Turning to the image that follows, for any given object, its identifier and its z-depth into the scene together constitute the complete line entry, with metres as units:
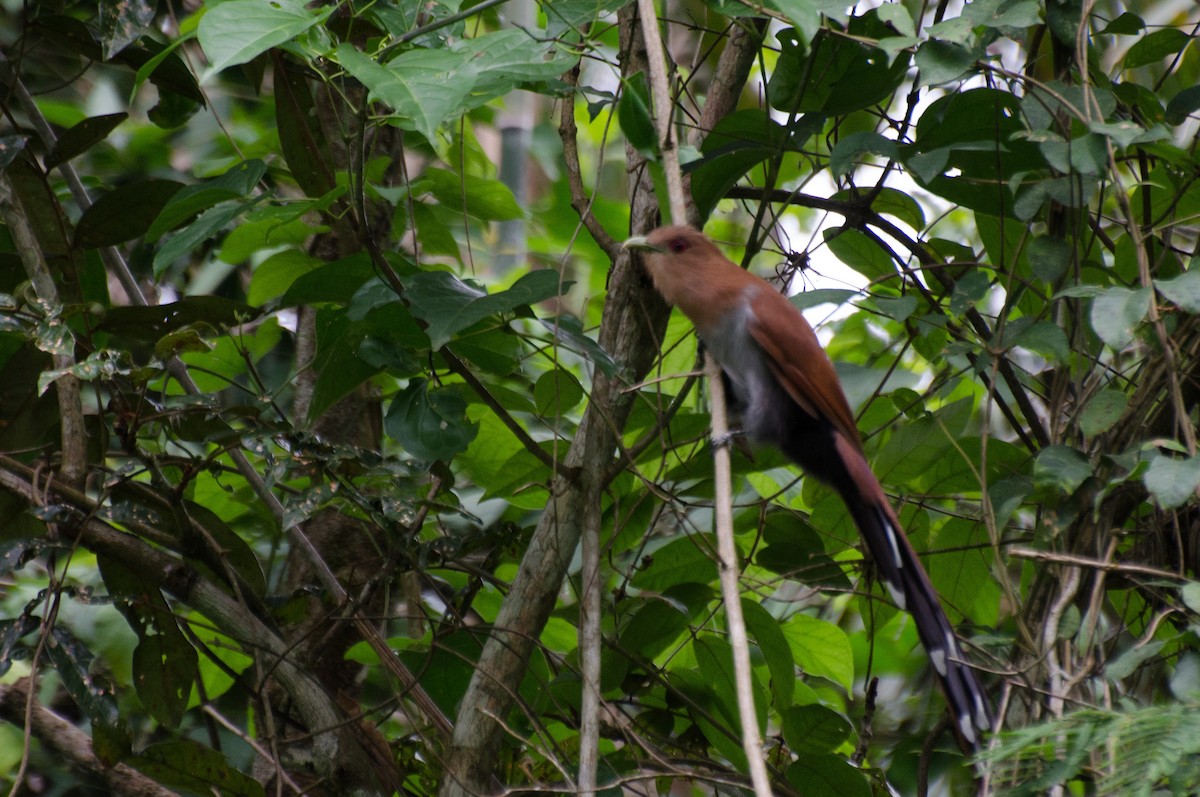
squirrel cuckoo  9.01
